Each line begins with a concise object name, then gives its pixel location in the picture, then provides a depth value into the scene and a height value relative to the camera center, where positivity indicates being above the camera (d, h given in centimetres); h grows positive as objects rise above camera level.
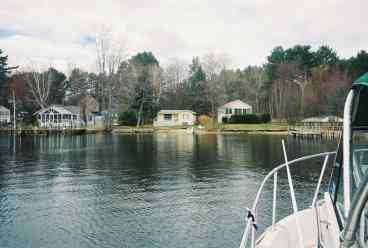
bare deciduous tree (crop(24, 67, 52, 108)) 7688 +864
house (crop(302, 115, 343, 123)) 6316 +68
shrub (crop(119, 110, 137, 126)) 7925 +166
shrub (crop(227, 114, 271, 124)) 7575 +112
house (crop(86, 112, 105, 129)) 8642 +180
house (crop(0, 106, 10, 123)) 8335 +282
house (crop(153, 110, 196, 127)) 8188 +157
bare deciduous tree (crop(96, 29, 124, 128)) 7994 +1081
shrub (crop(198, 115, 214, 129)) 7916 +86
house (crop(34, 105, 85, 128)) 7581 +204
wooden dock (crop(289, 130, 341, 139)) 5544 -152
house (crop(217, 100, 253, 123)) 8216 +321
